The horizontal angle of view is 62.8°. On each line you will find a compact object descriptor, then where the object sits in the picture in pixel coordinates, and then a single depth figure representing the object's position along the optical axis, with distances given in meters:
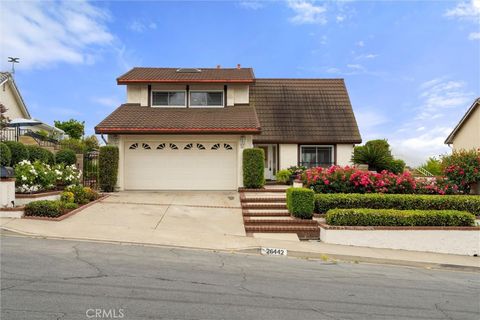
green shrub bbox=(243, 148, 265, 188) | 16.95
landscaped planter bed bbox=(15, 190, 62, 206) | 12.48
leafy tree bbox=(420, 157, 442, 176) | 27.35
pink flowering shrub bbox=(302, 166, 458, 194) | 14.23
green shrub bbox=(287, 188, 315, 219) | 12.78
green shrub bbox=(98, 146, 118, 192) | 17.14
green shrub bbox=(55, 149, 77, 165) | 17.75
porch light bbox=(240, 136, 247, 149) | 17.75
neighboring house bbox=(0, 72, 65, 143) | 29.83
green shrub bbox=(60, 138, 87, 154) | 21.13
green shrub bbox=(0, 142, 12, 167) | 12.99
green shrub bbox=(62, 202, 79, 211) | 12.47
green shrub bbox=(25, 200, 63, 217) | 11.66
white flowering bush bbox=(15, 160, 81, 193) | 13.02
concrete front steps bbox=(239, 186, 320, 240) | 12.26
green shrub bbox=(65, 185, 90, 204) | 14.04
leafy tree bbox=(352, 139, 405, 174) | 19.94
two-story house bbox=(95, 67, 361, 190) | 17.91
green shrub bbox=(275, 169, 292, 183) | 19.63
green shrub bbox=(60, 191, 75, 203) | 13.37
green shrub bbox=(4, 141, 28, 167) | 14.70
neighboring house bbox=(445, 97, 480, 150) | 22.98
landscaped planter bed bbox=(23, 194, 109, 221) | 11.45
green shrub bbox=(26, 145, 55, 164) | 15.94
